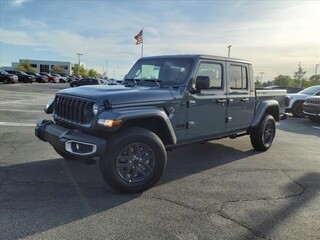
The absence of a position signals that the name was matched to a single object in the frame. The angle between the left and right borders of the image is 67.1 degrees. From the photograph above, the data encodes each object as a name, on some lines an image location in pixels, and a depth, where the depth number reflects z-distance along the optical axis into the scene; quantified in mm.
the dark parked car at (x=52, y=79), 43479
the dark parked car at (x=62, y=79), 46953
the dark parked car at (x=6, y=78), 27805
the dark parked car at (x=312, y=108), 9554
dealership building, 89975
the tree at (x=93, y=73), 98027
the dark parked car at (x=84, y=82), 30046
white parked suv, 11154
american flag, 25153
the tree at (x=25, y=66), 71982
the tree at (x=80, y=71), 88975
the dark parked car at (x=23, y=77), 34723
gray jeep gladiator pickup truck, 3187
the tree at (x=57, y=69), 84302
